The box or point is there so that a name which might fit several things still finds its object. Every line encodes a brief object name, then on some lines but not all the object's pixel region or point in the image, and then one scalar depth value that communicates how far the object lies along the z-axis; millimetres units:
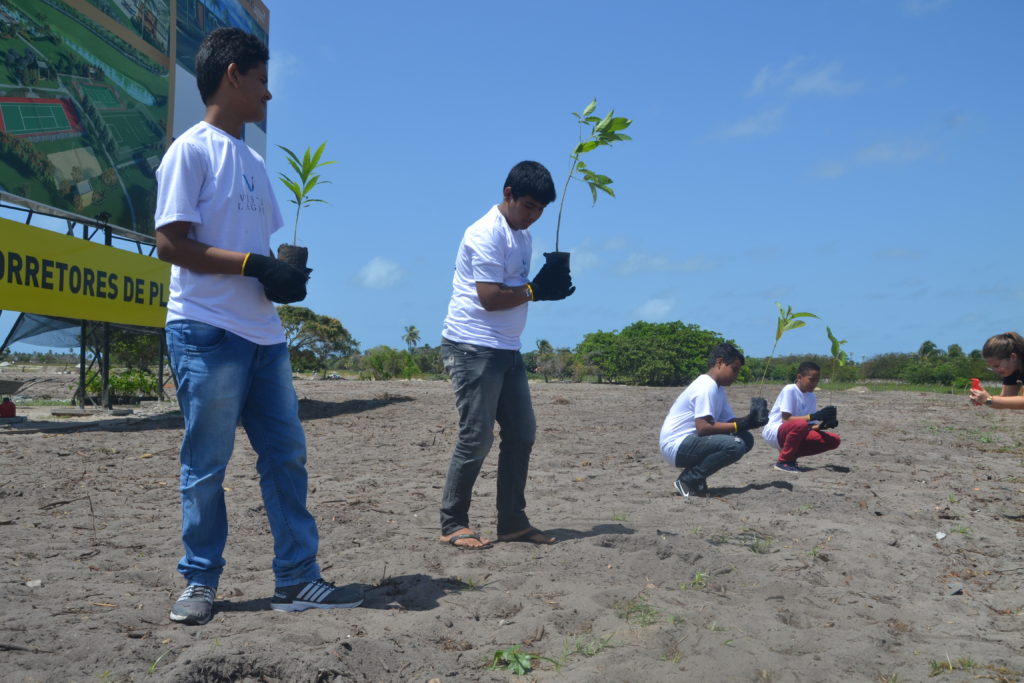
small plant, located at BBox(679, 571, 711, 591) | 3431
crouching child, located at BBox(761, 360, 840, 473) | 6848
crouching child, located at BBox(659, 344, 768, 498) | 5617
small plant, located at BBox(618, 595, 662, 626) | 2984
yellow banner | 9492
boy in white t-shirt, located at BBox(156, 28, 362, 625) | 2750
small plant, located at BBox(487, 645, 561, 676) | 2572
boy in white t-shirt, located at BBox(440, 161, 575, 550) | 3812
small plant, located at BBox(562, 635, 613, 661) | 2691
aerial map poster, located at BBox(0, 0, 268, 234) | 10383
